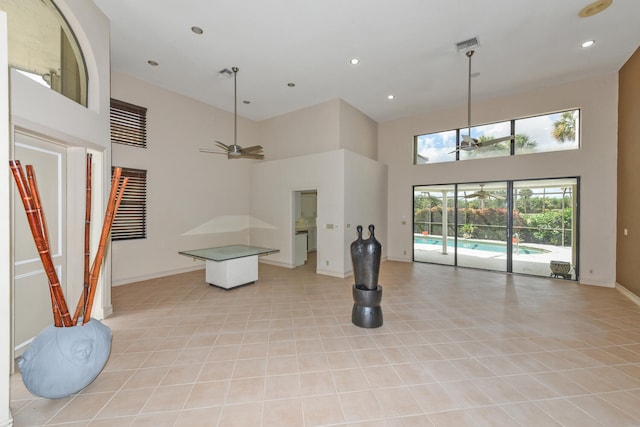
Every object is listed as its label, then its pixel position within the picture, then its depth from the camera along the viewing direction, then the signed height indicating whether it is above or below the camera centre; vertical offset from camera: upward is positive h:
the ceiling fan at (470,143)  4.14 +1.23
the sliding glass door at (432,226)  7.00 -0.35
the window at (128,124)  4.82 +1.76
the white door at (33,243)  2.42 -0.33
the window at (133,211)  4.89 +0.01
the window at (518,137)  5.36 +1.86
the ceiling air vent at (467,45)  3.85 +2.68
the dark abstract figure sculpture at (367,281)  3.19 -0.89
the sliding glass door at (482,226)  6.14 -0.29
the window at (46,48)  2.29 +1.71
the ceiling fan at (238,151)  4.50 +1.14
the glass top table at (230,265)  4.63 -1.03
